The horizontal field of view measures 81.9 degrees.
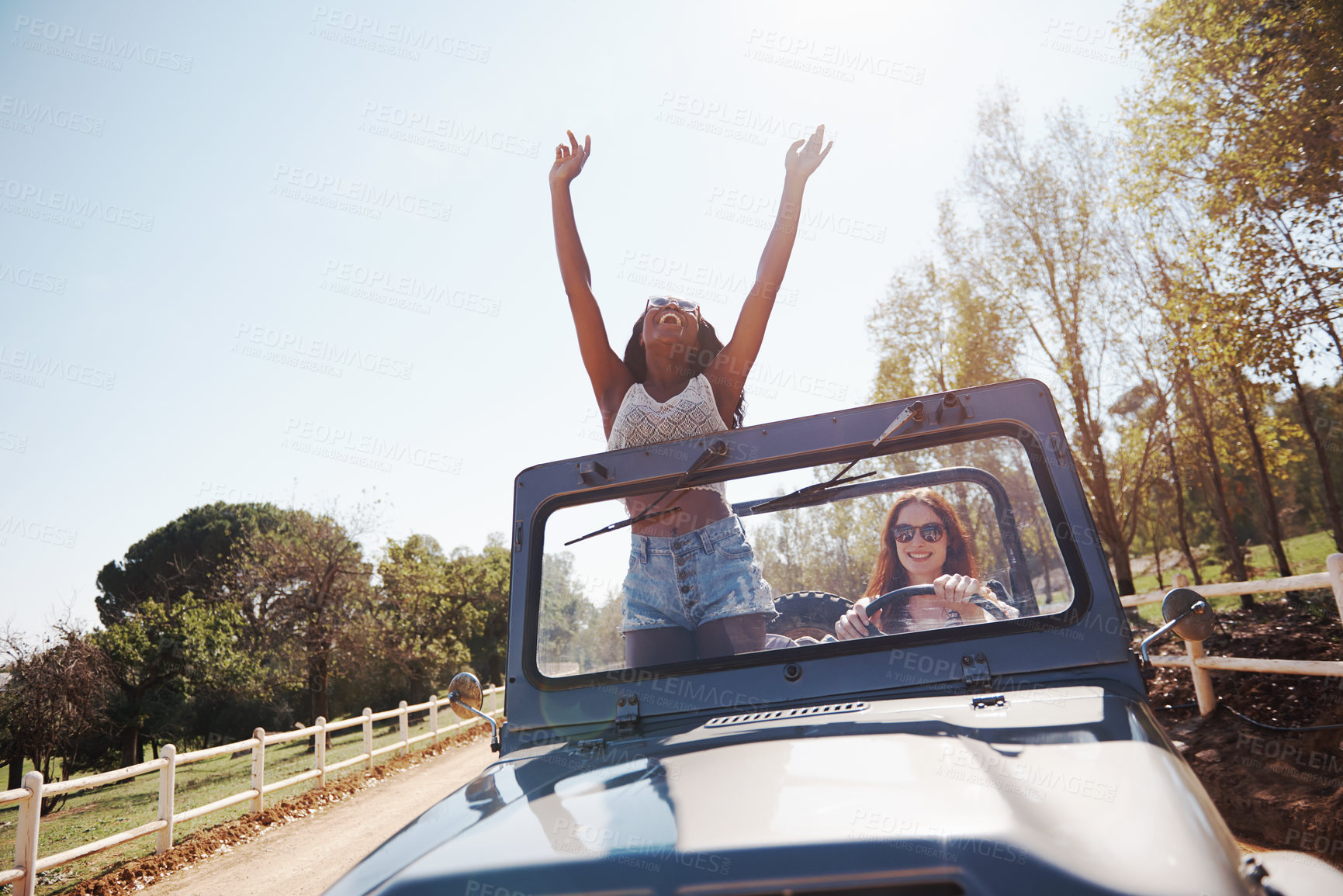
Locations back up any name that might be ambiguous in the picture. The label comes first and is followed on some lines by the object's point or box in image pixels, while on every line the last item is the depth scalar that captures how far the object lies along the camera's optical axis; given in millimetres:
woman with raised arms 2271
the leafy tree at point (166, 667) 19031
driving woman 2137
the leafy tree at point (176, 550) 36594
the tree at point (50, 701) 13102
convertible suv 977
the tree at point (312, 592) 20672
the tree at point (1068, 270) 16250
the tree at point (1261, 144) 7402
